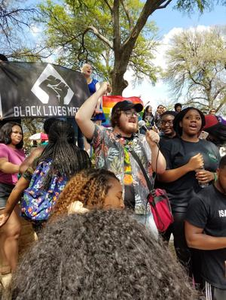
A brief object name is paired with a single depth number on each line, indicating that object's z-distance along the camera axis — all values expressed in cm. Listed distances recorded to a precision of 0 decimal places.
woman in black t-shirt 191
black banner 235
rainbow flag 436
